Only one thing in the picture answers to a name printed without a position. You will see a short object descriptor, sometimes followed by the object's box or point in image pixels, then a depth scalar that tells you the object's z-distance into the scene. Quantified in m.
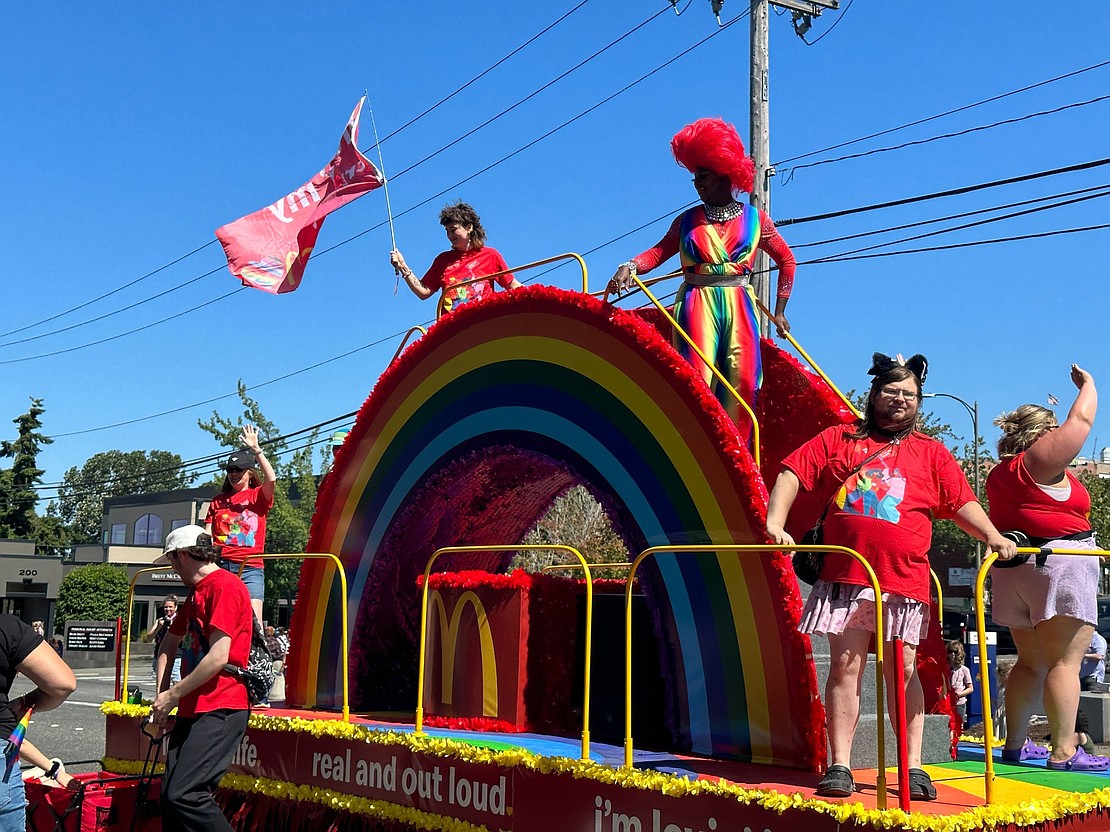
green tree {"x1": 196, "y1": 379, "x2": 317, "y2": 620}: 39.41
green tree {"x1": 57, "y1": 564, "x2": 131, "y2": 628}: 40.59
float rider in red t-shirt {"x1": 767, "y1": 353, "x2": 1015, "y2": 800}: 4.27
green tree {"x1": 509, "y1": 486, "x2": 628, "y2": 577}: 25.36
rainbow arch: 5.14
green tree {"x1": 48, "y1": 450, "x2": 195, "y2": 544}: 88.88
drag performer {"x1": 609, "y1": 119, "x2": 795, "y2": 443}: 6.08
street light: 31.51
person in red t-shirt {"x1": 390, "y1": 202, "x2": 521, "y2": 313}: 7.85
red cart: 6.50
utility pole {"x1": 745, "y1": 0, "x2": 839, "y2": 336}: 15.05
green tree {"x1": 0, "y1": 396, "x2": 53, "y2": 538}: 58.22
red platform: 4.02
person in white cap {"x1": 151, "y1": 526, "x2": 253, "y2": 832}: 5.30
